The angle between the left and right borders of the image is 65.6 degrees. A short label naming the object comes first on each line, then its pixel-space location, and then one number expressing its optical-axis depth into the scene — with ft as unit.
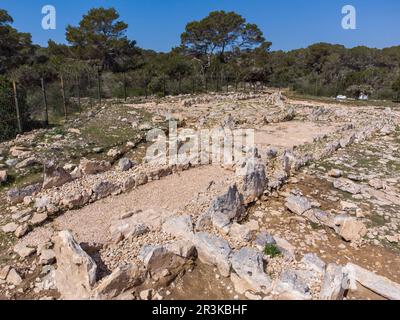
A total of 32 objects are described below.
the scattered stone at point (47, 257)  13.78
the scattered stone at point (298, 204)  18.30
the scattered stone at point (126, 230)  15.23
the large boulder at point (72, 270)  11.92
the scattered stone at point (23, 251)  14.21
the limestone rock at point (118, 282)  11.60
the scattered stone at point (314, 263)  12.81
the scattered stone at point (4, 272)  13.05
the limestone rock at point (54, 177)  19.36
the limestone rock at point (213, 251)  13.33
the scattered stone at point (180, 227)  15.19
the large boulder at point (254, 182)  19.49
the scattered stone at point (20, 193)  18.34
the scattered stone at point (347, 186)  20.89
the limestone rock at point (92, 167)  22.03
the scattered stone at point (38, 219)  16.35
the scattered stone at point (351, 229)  15.97
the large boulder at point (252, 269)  12.26
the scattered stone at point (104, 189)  19.29
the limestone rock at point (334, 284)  11.43
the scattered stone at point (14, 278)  12.80
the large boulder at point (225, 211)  16.05
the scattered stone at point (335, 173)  23.52
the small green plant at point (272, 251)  13.99
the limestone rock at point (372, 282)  12.25
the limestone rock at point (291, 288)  11.44
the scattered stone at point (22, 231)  15.48
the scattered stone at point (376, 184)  21.68
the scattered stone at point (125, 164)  22.91
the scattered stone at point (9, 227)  15.87
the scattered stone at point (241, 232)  15.21
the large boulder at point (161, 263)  12.91
